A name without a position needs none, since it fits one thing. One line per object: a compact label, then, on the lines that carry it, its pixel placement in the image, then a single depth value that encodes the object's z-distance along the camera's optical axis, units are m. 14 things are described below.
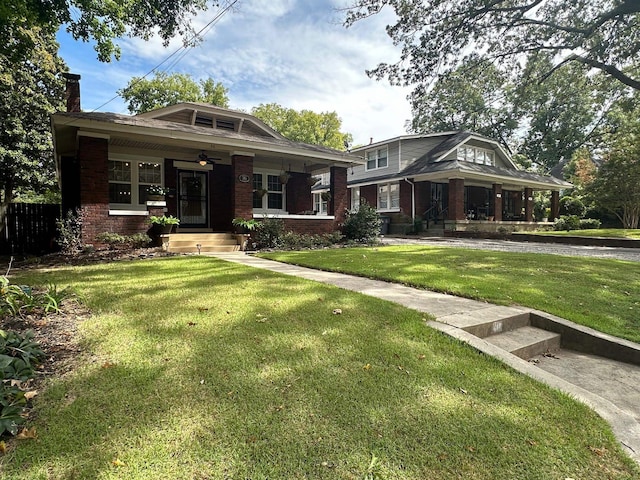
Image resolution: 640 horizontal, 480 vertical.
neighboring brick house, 20.14
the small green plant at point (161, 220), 9.77
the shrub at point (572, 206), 26.73
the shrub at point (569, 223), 21.62
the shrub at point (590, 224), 22.98
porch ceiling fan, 11.88
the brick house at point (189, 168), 9.09
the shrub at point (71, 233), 8.43
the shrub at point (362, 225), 13.48
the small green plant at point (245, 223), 10.91
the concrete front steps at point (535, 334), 3.54
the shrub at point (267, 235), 11.23
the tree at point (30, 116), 16.44
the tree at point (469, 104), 13.89
